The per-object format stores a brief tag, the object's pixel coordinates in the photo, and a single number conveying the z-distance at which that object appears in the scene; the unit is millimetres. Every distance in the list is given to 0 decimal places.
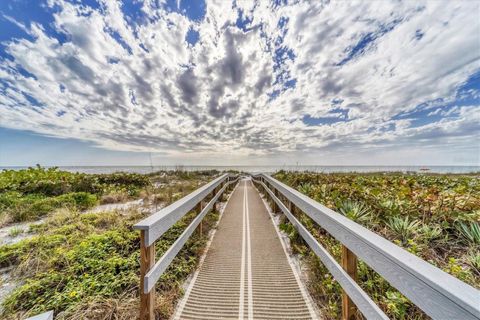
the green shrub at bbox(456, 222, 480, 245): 2320
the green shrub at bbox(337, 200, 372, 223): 3305
